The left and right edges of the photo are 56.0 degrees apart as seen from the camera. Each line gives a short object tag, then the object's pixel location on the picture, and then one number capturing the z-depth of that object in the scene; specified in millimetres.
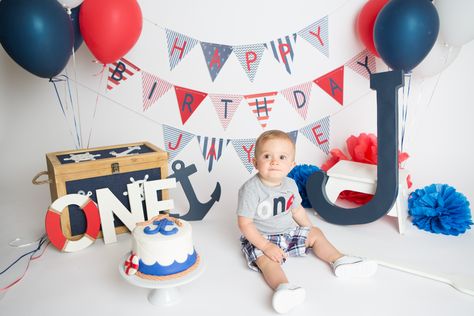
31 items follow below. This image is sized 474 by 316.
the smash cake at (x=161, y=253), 1225
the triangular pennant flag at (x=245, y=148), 2334
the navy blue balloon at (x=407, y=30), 1738
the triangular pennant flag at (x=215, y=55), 2197
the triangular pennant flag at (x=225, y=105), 2271
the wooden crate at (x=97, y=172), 1645
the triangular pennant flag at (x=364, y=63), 2258
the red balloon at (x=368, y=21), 2059
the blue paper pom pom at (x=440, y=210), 1741
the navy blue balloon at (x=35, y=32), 1496
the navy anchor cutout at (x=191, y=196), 1838
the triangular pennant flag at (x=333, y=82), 2279
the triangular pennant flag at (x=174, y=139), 2285
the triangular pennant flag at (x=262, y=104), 2307
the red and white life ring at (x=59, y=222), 1594
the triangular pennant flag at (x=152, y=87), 2207
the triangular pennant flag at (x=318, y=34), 2232
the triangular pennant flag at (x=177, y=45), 2166
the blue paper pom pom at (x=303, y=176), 2066
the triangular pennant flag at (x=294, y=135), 2369
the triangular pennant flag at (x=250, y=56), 2221
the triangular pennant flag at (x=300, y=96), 2295
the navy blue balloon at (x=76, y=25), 1721
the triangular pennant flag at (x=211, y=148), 2289
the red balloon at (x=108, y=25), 1680
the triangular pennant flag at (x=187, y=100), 2230
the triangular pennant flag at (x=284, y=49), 2236
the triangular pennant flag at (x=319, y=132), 2348
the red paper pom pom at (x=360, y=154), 2105
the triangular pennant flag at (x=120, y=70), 2176
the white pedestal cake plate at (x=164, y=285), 1206
